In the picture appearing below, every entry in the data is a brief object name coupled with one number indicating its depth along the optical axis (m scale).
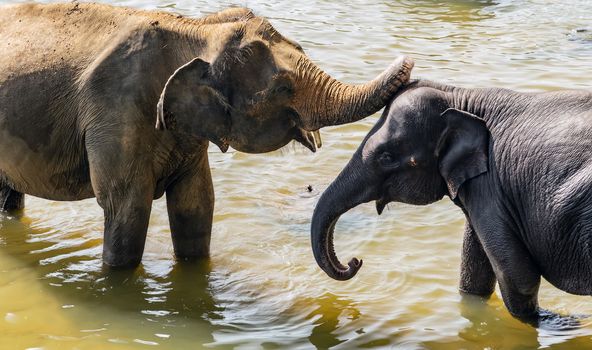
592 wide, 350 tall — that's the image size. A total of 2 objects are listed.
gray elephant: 10.43
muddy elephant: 10.90
